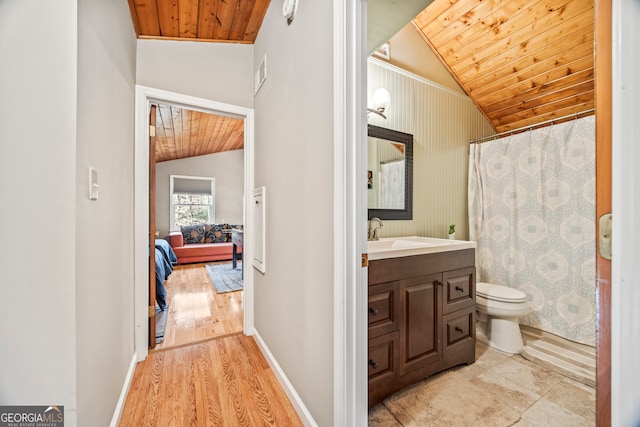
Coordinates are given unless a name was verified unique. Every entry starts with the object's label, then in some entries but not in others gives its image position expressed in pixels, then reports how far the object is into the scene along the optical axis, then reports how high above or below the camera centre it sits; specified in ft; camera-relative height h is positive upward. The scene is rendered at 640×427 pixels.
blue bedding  9.09 -2.27
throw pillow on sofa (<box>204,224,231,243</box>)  19.69 -1.62
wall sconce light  7.45 +3.21
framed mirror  7.45 +1.16
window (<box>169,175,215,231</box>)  20.72 +1.00
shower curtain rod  7.29 +2.71
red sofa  17.35 -2.21
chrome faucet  7.00 -0.46
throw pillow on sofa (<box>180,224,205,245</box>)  19.04 -1.56
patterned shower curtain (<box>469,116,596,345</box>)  7.06 -0.21
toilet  6.65 -2.57
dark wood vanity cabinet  4.59 -2.05
